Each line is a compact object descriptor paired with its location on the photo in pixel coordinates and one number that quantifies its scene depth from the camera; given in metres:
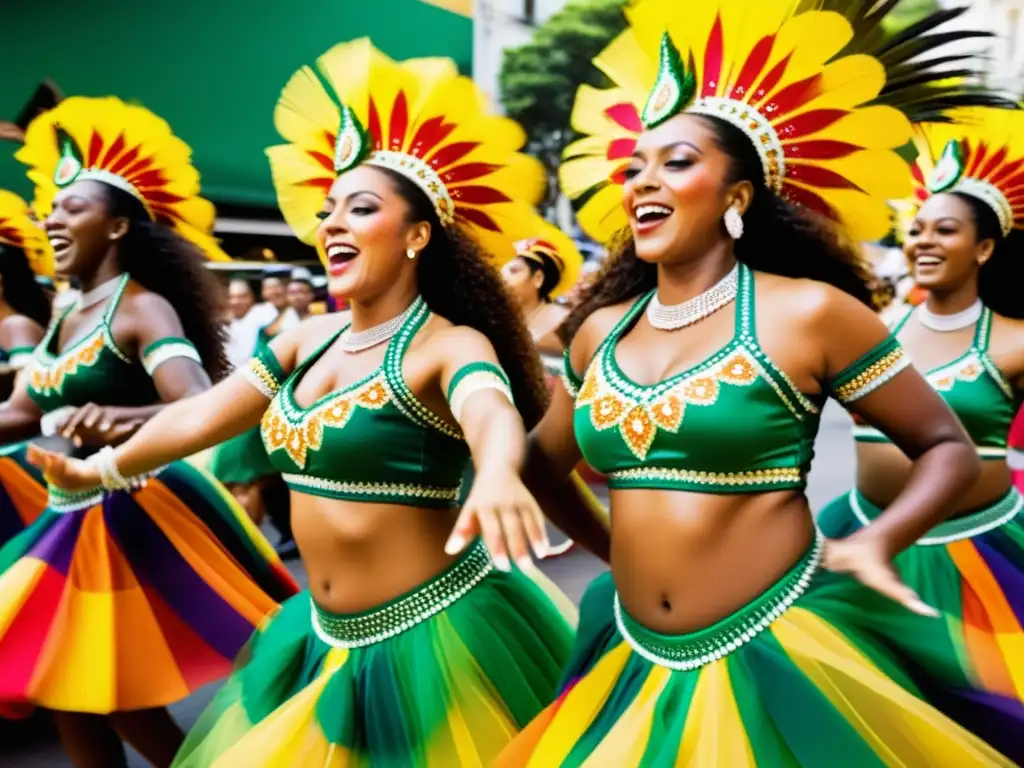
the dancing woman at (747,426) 2.05
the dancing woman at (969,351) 3.58
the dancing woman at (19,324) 4.52
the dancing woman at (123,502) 3.38
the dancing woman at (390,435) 2.56
